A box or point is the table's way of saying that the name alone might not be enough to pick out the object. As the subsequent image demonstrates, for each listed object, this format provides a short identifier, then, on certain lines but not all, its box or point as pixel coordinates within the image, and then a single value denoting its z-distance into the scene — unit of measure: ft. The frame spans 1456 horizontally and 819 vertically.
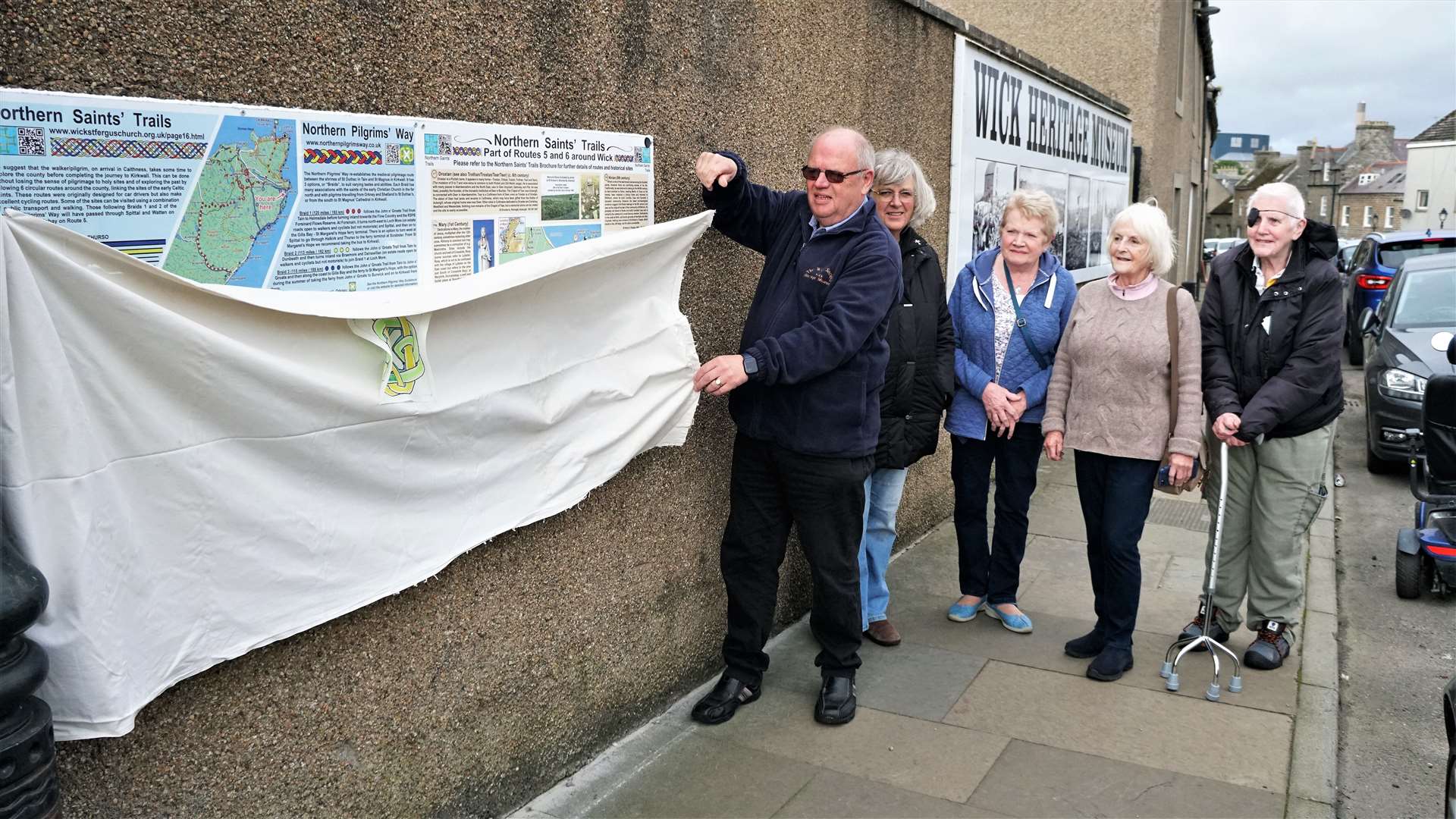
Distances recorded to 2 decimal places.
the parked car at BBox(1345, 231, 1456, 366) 52.90
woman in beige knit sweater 14.76
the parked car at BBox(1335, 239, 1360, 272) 66.64
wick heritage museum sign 22.62
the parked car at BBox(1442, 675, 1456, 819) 9.84
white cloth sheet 6.72
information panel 7.11
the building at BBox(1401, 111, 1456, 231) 183.73
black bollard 5.84
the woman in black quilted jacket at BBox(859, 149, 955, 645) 15.43
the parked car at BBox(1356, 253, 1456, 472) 29.63
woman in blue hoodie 16.08
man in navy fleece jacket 12.21
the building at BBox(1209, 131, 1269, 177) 429.79
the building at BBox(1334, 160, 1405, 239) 262.67
